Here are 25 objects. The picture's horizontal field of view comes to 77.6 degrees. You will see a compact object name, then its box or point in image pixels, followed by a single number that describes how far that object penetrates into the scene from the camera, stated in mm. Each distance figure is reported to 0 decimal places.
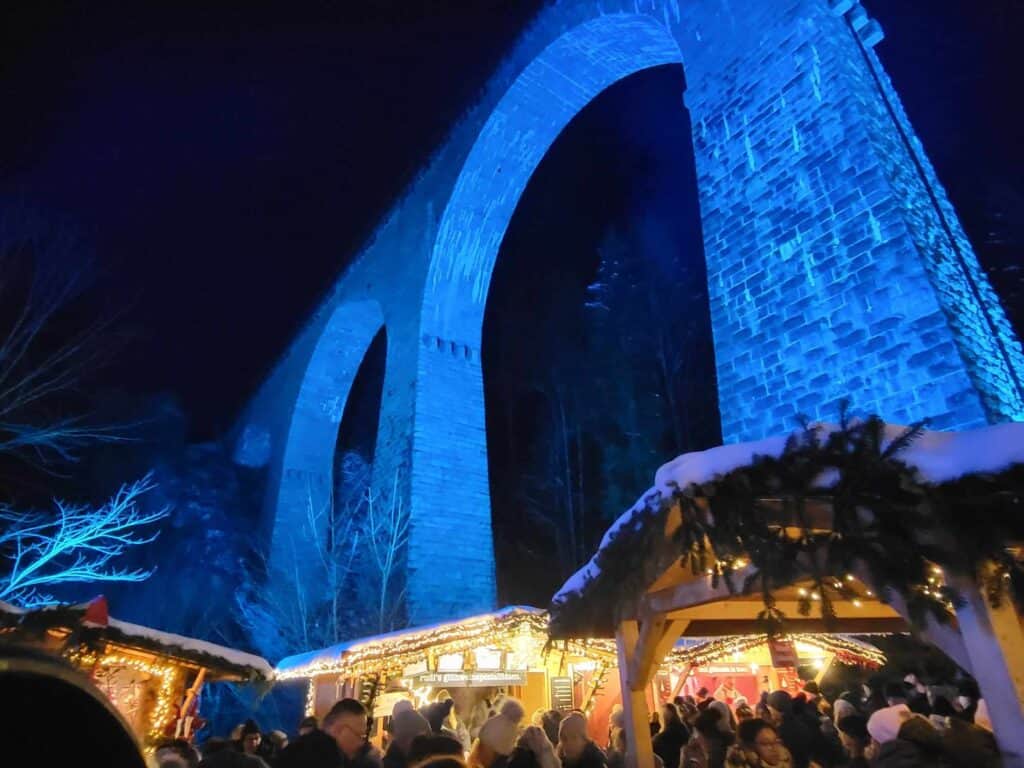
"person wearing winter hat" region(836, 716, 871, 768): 3975
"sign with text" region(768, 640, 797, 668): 8266
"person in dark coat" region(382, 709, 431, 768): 3318
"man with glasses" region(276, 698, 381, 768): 2412
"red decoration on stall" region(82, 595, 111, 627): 5082
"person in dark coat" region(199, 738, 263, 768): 2191
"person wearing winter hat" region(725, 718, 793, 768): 3488
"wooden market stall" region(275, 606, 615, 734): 6391
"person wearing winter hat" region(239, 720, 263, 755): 5175
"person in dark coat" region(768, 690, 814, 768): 4172
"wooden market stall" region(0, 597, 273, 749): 4855
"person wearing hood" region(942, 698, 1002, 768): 2461
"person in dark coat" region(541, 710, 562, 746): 4770
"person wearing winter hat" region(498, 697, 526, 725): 3370
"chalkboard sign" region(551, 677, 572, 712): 7309
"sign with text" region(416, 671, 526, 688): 6496
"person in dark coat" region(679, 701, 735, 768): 4047
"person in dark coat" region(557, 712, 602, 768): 3529
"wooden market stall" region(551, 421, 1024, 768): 1927
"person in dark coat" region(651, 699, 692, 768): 4641
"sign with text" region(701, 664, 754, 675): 8406
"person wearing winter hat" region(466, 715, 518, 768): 3240
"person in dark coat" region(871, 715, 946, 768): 2520
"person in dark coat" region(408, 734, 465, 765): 2433
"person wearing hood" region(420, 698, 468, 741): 4488
